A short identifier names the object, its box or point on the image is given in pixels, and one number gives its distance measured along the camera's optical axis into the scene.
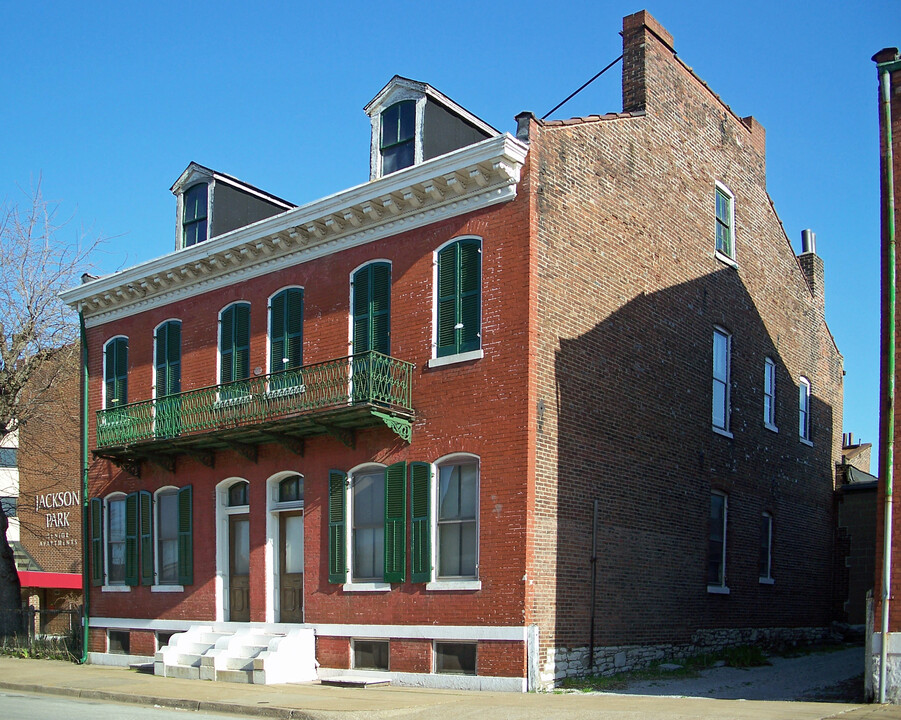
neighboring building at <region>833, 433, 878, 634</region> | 25.44
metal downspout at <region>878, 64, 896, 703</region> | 13.37
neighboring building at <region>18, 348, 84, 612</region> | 30.50
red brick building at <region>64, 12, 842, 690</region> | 16.59
